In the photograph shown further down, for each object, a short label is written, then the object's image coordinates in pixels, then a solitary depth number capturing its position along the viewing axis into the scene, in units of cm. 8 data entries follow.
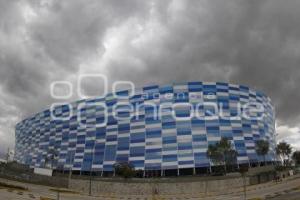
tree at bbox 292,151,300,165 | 9930
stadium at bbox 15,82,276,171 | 8768
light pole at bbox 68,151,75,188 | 10158
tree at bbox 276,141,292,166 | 8229
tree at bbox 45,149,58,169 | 10854
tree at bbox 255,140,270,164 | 7733
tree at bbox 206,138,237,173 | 7035
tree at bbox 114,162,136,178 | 6953
